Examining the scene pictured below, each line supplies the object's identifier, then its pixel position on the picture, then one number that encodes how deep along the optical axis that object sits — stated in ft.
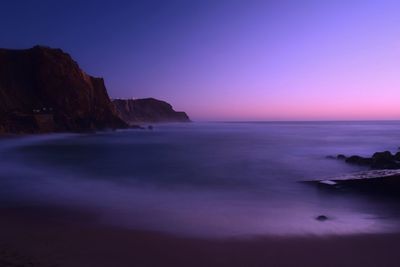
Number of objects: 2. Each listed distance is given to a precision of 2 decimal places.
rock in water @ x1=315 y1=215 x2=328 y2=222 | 24.32
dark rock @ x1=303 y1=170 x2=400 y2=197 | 32.01
